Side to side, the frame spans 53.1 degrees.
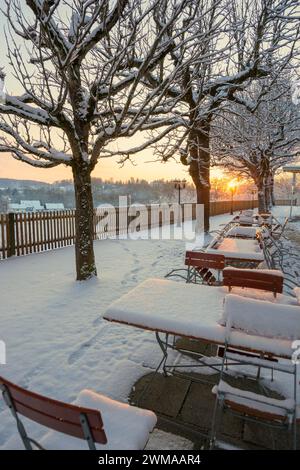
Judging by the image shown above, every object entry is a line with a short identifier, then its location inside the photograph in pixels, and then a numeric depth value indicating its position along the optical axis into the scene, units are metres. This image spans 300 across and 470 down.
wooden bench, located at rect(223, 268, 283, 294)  3.29
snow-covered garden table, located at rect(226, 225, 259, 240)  8.68
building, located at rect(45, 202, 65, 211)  51.46
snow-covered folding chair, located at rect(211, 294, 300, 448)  2.17
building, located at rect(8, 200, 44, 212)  51.66
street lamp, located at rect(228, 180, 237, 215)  32.38
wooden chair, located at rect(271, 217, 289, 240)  9.14
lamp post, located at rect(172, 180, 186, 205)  22.63
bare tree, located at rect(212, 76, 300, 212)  16.25
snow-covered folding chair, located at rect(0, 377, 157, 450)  1.39
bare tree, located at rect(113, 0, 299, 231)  6.11
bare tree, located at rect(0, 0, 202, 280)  4.53
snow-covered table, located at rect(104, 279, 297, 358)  2.27
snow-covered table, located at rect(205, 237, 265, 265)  5.39
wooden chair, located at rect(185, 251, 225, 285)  4.45
